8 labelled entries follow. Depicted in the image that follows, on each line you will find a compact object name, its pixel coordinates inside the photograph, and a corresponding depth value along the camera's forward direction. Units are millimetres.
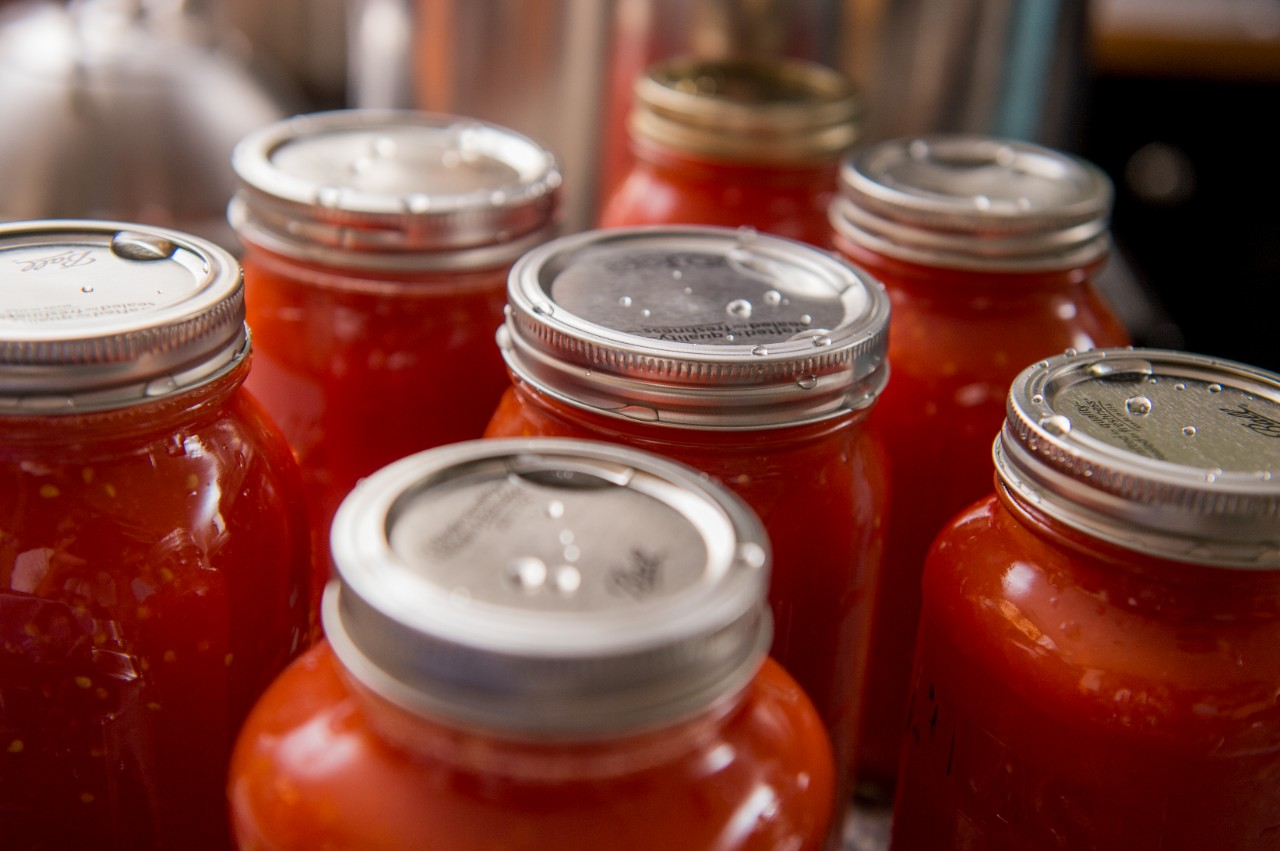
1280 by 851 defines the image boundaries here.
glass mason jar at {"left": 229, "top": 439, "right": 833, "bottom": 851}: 396
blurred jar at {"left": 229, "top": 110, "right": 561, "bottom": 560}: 697
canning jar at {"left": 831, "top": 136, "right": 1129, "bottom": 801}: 745
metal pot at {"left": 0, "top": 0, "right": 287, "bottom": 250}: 978
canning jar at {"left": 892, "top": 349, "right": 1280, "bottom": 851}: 514
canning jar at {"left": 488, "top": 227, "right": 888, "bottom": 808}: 571
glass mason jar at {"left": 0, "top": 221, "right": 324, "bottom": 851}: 513
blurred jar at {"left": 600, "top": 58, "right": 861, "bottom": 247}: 919
